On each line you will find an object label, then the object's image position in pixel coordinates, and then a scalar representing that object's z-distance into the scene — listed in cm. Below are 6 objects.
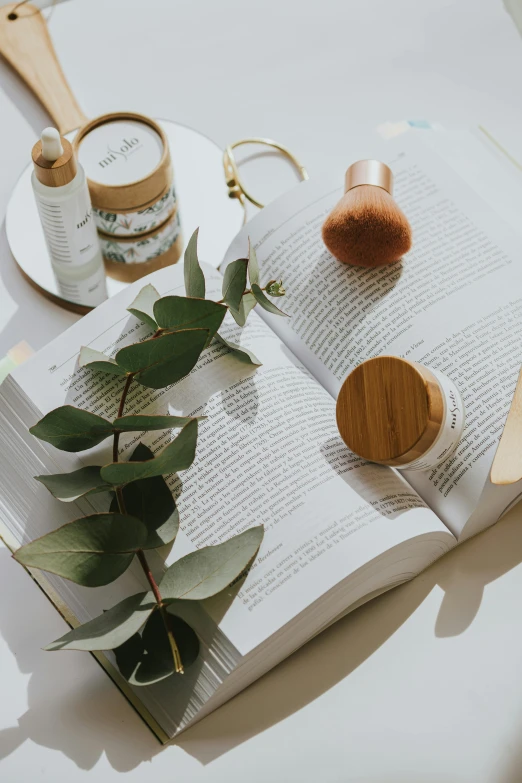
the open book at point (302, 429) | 54
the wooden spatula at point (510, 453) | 56
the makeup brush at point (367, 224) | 64
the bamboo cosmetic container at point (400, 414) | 56
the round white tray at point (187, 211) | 77
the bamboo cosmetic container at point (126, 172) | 68
